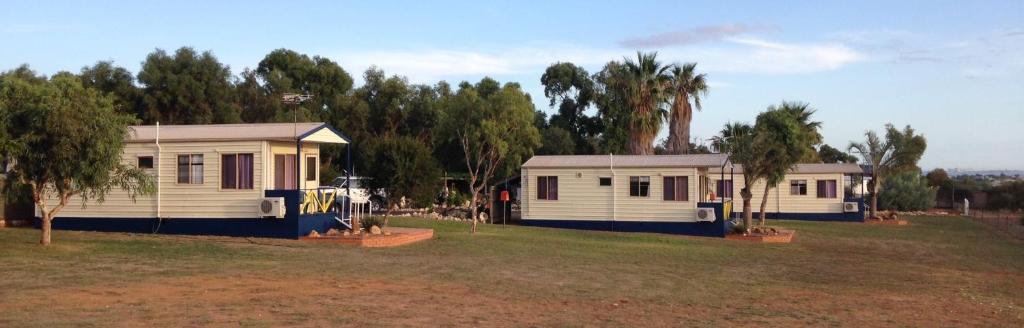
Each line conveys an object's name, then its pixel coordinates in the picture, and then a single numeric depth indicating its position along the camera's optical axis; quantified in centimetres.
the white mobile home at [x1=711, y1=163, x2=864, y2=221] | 4041
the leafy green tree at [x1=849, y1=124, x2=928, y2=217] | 4250
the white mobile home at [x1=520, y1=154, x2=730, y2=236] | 2842
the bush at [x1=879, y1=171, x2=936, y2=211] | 5044
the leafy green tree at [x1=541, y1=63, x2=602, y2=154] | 5850
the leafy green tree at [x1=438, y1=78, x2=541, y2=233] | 4119
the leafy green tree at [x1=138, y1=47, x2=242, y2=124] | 4491
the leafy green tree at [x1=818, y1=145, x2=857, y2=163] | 7356
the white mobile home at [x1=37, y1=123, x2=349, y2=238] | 2072
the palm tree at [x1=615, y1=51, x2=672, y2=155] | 4125
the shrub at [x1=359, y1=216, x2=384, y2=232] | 2178
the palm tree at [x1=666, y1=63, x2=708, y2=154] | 4212
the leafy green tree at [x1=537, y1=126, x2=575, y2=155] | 5309
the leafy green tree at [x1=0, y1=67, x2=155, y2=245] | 1658
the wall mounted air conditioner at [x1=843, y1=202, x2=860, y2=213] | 4000
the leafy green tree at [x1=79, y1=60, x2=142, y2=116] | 4484
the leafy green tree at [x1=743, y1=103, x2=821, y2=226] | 2834
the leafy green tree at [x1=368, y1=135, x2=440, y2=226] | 2438
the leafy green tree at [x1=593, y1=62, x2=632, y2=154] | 4400
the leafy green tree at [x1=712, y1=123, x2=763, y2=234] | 2808
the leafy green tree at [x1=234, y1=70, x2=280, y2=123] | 4897
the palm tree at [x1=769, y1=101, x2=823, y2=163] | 4144
